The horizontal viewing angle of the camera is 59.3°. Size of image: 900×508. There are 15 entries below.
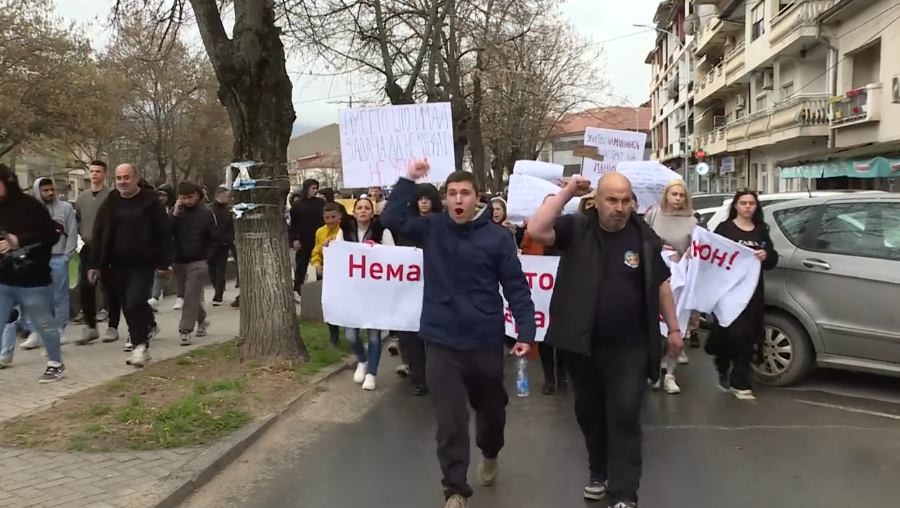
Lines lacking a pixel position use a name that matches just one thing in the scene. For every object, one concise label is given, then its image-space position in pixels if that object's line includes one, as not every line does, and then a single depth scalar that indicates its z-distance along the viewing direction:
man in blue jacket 4.35
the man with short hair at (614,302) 4.18
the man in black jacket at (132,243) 7.57
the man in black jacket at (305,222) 11.29
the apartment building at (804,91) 21.94
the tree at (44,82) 24.00
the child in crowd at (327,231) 8.01
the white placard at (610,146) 8.63
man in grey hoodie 8.76
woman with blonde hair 7.30
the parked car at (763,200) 8.95
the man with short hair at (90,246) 8.92
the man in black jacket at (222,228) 11.98
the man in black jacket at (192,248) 9.29
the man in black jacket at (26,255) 6.91
